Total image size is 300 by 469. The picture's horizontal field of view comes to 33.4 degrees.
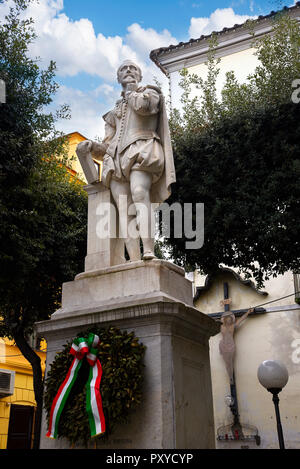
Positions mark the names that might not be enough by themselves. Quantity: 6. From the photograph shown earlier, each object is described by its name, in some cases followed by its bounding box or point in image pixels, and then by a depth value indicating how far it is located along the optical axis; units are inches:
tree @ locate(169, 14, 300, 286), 425.1
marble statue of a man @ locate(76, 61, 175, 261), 246.8
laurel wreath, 190.5
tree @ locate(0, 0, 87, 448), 411.5
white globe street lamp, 370.6
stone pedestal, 193.6
